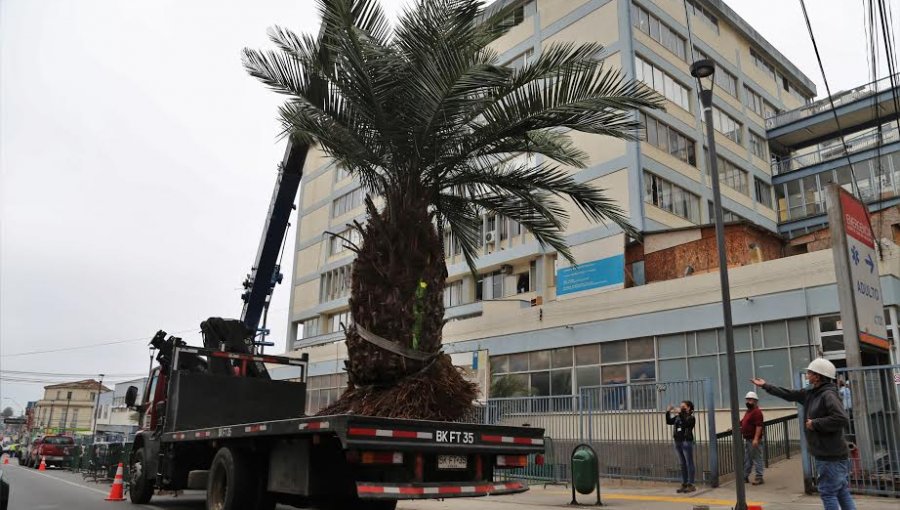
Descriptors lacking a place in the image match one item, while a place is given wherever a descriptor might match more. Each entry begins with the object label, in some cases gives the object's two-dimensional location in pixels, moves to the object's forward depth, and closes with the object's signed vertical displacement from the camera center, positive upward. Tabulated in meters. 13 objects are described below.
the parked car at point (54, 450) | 29.44 -1.34
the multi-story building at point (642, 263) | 21.41 +7.32
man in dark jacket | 6.28 -0.08
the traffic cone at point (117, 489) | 12.93 -1.29
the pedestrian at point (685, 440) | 12.76 -0.23
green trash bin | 11.44 -0.74
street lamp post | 8.82 +1.93
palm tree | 8.88 +4.27
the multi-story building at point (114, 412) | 81.12 +1.04
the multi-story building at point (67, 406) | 112.19 +2.14
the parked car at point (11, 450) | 51.19 -2.43
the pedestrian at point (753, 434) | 12.96 -0.10
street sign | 12.16 +2.87
